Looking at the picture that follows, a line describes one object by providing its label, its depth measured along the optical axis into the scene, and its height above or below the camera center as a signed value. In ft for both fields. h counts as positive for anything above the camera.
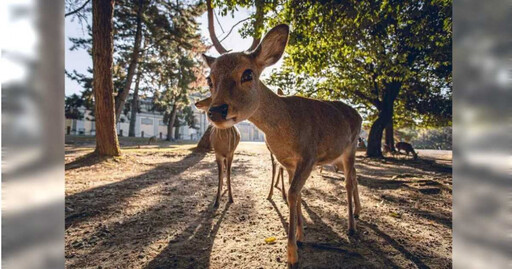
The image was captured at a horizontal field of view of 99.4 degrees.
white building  183.52 +5.26
